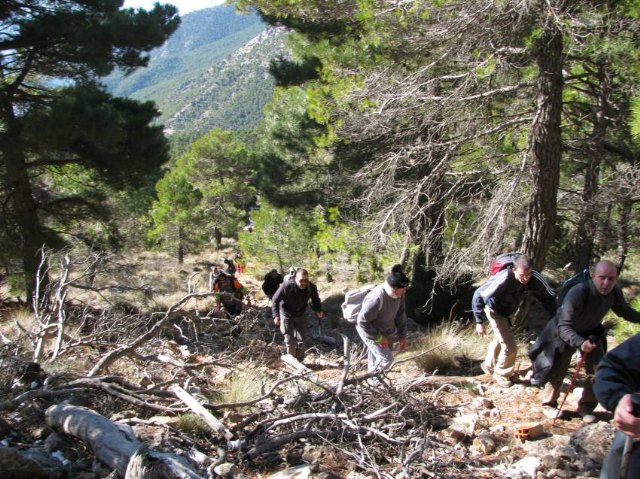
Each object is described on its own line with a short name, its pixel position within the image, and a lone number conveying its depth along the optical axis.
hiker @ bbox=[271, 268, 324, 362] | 6.97
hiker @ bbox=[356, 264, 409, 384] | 4.87
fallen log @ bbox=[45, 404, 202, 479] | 2.97
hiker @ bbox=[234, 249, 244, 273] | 20.55
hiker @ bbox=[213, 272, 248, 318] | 8.44
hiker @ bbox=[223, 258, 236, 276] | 11.18
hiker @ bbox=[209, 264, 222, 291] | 8.40
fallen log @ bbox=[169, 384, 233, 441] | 3.75
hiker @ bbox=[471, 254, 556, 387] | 4.90
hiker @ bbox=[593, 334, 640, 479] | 2.26
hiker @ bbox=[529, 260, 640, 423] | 4.11
